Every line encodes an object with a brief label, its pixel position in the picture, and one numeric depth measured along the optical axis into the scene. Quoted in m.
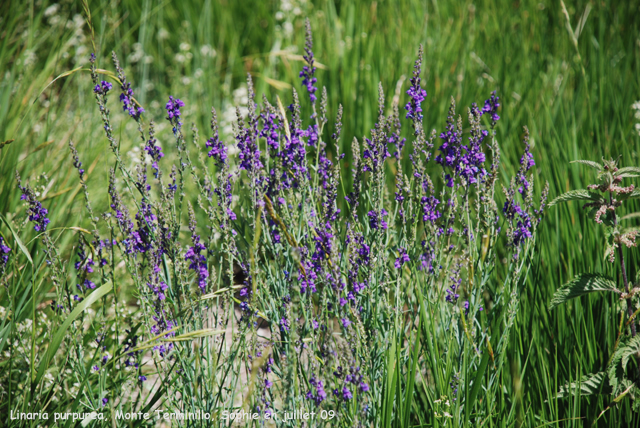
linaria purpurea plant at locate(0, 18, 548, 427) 5.42
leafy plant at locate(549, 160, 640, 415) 5.44
